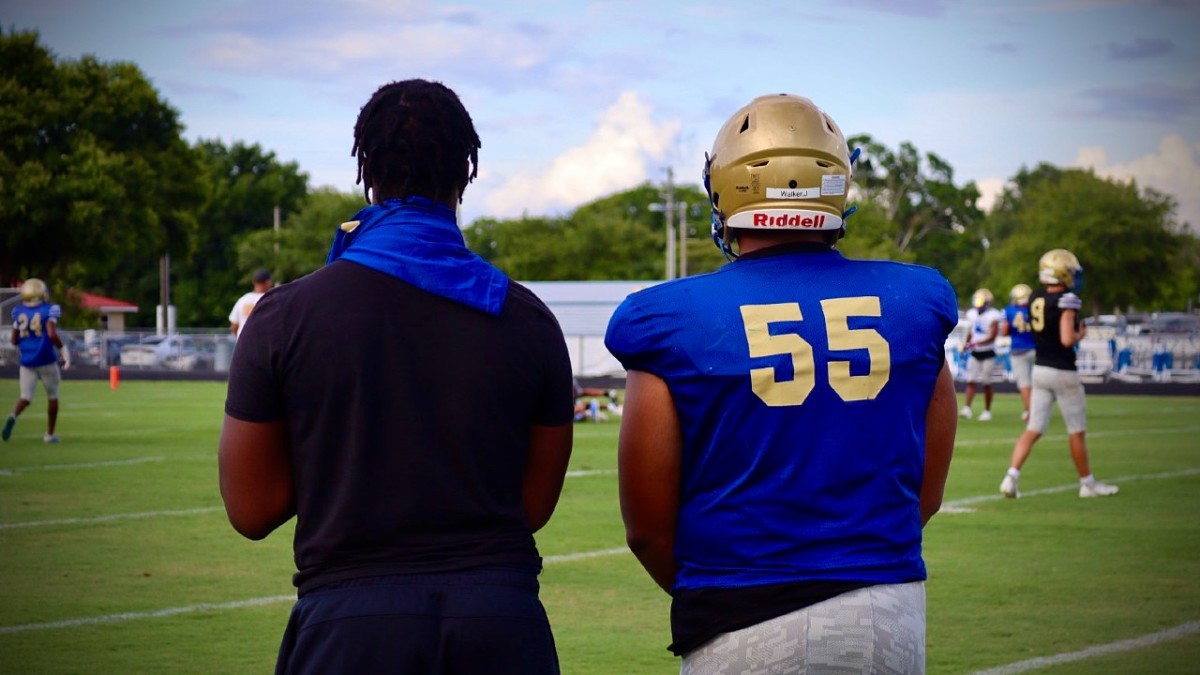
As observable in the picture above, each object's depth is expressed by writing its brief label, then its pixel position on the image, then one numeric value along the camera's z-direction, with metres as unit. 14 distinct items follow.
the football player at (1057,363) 11.80
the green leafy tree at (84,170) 53.25
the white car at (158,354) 49.06
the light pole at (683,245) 70.25
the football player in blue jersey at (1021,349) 19.31
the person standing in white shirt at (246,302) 16.06
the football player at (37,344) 16.92
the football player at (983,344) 22.12
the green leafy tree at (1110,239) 67.38
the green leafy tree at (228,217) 88.44
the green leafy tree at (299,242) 77.69
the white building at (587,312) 42.22
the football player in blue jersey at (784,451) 2.75
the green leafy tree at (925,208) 100.00
